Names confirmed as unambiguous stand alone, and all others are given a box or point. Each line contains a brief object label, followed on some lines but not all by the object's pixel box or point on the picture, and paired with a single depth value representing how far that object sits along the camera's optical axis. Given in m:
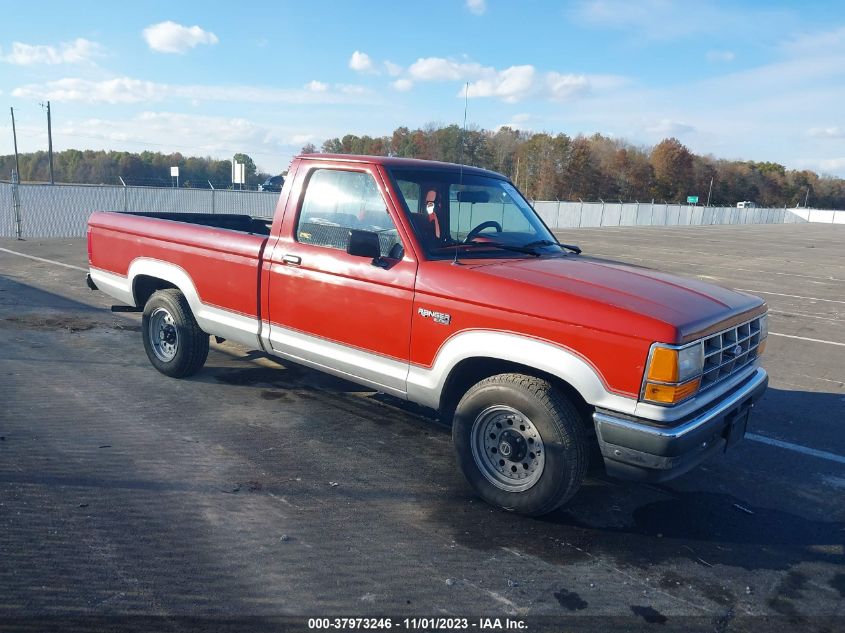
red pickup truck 3.49
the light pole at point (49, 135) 42.50
